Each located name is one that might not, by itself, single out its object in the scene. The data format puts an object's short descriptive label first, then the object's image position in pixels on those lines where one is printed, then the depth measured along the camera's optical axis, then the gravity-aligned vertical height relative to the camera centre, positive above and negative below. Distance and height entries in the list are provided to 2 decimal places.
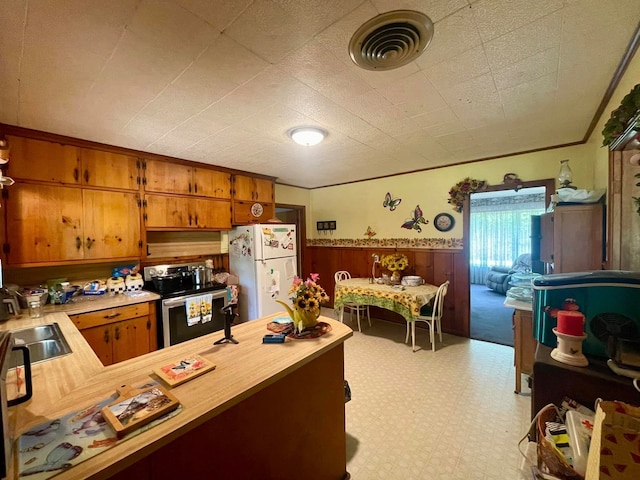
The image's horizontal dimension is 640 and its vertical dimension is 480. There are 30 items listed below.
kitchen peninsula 0.82 -0.61
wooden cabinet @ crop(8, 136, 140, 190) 2.27 +0.70
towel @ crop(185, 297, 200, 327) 2.96 -0.83
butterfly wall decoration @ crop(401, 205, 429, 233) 4.02 +0.21
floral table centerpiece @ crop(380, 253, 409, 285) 3.85 -0.43
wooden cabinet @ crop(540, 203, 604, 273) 2.03 -0.03
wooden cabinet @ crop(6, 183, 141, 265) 2.27 +0.13
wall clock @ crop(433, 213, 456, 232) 3.75 +0.18
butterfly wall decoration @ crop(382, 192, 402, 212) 4.26 +0.53
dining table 3.18 -0.78
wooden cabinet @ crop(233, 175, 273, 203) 3.83 +0.72
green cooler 1.03 -0.29
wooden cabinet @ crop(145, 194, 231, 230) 3.06 +0.30
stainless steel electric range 2.80 -0.68
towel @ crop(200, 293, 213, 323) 3.09 -0.82
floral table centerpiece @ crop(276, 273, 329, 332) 1.52 -0.39
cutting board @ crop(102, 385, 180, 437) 0.81 -0.56
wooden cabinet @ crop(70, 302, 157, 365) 2.33 -0.87
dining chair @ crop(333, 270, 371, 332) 4.40 -1.14
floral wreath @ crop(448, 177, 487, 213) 3.51 +0.60
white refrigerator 3.59 -0.41
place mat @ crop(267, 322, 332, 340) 1.48 -0.55
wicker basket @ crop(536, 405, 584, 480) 0.77 -0.69
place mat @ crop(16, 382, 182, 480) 0.68 -0.58
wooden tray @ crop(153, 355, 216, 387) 1.06 -0.56
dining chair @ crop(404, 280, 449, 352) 3.21 -0.99
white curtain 6.71 +0.10
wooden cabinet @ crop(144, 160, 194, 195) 3.02 +0.71
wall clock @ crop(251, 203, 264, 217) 4.04 +0.41
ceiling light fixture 2.33 +0.90
